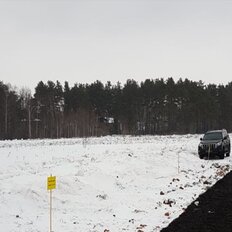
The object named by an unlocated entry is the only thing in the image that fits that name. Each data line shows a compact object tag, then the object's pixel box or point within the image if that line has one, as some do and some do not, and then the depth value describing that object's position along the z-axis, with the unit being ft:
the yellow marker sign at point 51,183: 30.30
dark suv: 83.97
